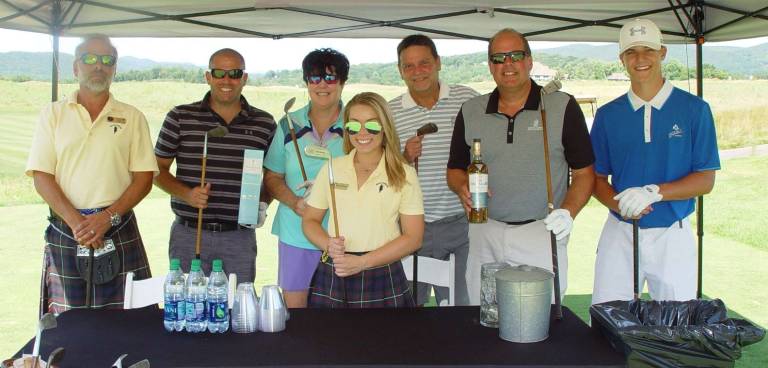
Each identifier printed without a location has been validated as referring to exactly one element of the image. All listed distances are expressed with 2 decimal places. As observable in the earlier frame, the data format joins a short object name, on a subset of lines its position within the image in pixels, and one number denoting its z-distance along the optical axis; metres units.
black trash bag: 1.92
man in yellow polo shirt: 3.31
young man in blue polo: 2.97
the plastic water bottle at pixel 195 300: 2.14
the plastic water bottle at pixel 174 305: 2.16
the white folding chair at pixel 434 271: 2.93
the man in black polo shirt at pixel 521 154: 2.99
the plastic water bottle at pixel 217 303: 2.14
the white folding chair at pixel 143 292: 2.71
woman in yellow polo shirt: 2.58
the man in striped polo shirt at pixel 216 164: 3.49
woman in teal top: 3.16
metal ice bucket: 2.05
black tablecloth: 1.93
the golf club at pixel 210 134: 3.02
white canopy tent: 4.36
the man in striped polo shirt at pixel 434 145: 3.44
